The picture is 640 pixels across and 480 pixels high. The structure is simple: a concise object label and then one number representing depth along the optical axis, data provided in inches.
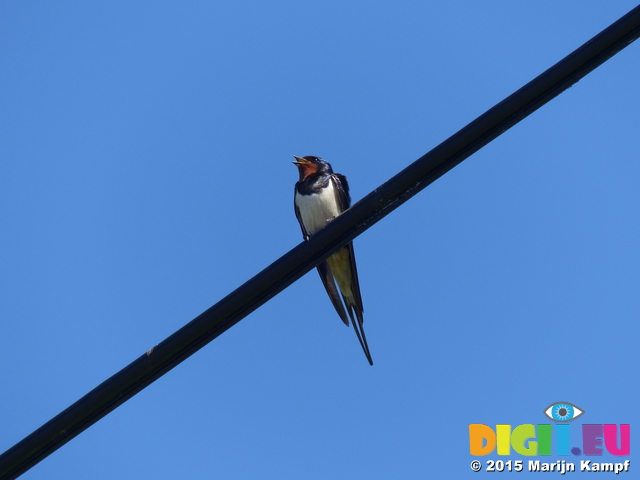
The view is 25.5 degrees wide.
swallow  441.1
